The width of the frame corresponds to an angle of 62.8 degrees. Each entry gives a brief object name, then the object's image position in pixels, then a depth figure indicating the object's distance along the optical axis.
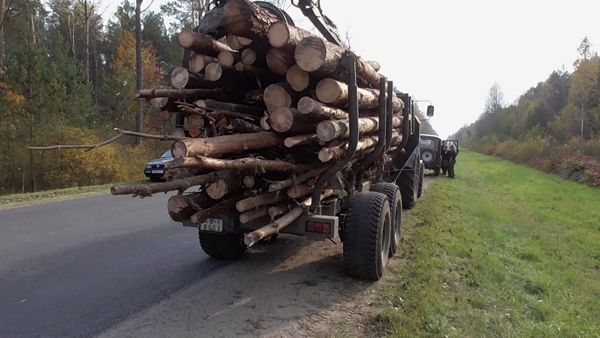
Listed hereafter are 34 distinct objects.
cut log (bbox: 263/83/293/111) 4.82
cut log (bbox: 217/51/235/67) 4.95
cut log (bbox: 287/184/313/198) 5.15
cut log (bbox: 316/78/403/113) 4.88
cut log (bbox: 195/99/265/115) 5.00
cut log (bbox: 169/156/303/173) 3.59
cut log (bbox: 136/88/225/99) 4.93
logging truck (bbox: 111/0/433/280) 4.53
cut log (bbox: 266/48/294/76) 4.65
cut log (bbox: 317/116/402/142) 4.82
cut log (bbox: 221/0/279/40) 4.20
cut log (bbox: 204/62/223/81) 4.96
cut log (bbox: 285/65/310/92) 4.75
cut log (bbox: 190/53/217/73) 5.05
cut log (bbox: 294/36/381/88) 4.53
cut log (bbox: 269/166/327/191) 4.94
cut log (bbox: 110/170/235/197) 3.72
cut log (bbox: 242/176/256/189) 5.03
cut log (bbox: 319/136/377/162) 5.00
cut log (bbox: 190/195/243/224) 4.95
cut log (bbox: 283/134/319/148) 4.68
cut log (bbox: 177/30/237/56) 4.67
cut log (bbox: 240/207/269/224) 4.95
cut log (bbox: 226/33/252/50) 4.78
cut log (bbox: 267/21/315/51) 4.38
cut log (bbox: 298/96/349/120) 4.64
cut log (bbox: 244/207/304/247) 4.29
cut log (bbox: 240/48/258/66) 4.84
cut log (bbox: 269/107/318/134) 4.63
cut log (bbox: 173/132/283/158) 3.63
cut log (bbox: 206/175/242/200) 4.90
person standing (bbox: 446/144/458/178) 23.61
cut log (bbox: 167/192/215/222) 5.00
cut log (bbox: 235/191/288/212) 4.80
